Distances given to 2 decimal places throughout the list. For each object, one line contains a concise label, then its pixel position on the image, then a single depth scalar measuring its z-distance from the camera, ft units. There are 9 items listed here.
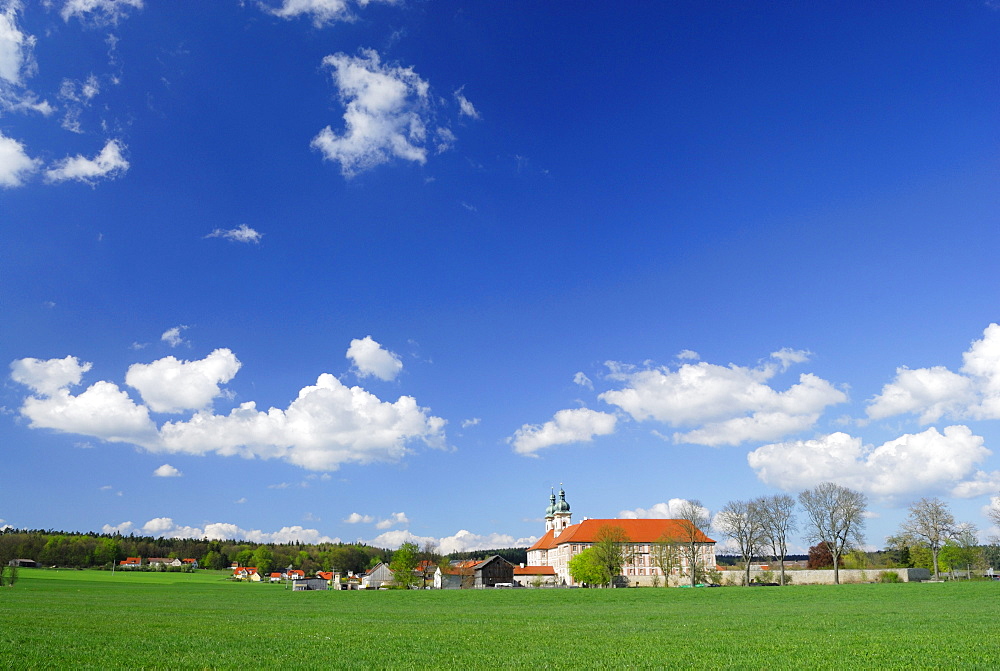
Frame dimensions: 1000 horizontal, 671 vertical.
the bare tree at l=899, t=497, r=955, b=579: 330.75
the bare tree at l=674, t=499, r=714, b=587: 386.73
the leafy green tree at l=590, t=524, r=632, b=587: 401.29
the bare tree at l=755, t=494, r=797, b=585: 351.87
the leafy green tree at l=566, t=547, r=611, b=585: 396.16
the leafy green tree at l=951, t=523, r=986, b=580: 335.83
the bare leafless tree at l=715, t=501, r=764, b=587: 351.05
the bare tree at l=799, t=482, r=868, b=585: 331.98
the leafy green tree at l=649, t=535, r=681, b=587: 398.62
